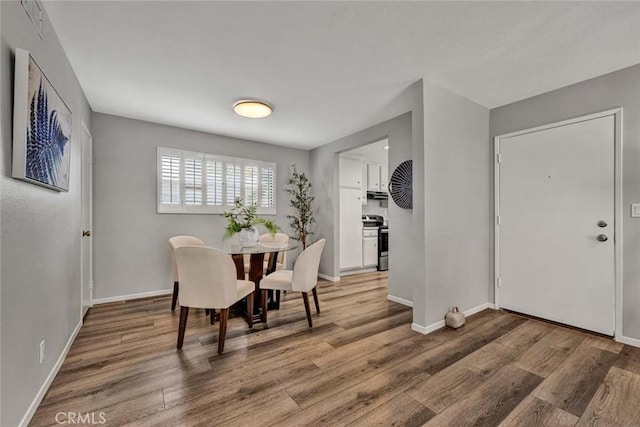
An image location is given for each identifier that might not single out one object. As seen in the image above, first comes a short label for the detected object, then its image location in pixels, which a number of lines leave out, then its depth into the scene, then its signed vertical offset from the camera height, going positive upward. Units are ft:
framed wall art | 4.35 +1.59
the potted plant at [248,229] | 9.68 -0.60
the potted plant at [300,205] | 16.24 +0.50
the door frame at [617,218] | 7.79 -0.11
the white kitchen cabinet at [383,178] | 19.03 +2.53
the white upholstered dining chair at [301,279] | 8.81 -2.23
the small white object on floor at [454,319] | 8.75 -3.45
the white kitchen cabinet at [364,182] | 17.56 +2.10
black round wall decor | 11.04 +1.21
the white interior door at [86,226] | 9.62 -0.51
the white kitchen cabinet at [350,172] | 15.90 +2.50
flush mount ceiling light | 9.77 +3.90
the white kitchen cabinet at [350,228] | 16.17 -0.90
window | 12.73 +1.59
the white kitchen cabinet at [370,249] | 17.28 -2.36
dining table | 9.09 -1.91
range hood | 18.99 +1.34
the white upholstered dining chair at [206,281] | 6.98 -1.85
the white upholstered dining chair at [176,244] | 10.27 -1.23
